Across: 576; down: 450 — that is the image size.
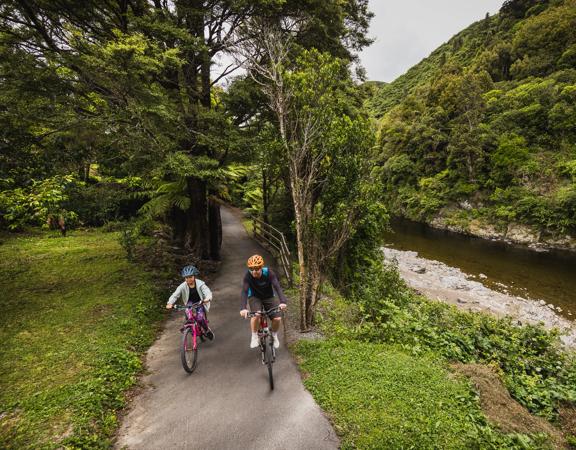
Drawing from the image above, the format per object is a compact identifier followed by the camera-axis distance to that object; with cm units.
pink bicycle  550
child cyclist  582
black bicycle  513
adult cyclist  541
